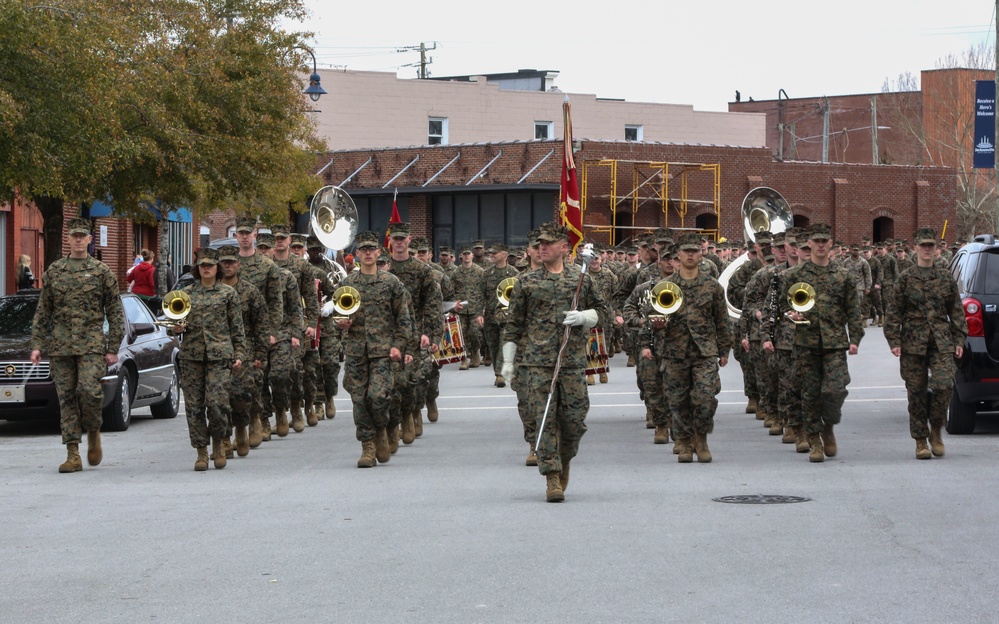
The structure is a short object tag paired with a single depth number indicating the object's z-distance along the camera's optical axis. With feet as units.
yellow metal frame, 166.40
